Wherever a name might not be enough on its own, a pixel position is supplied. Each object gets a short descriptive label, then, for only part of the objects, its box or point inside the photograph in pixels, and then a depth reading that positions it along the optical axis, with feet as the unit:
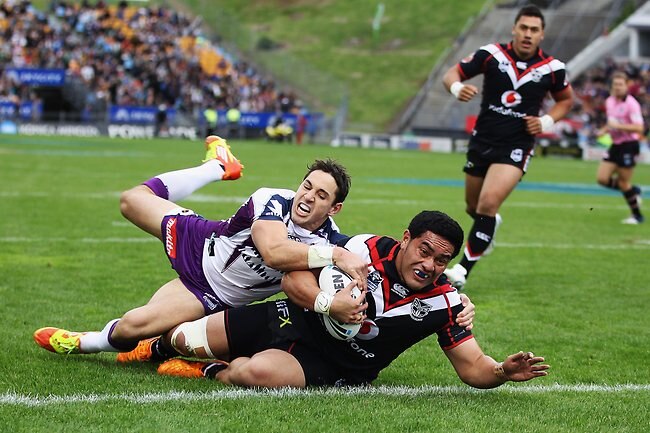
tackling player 36.47
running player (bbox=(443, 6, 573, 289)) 63.00
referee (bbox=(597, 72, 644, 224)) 108.68
